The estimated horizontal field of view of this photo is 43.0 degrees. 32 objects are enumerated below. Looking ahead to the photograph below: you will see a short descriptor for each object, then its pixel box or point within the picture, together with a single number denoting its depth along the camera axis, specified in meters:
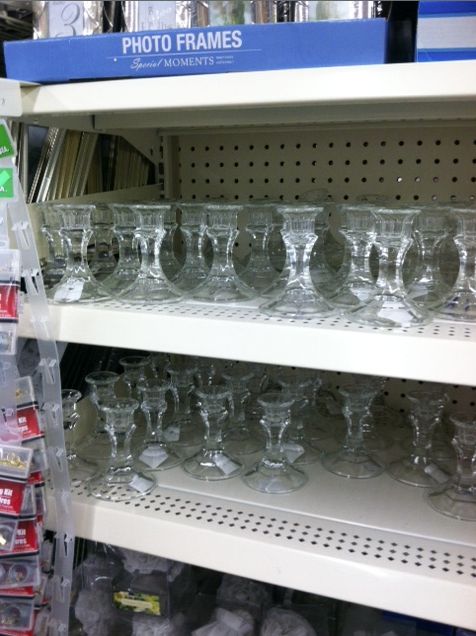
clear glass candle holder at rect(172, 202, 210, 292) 0.96
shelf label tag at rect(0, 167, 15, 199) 0.85
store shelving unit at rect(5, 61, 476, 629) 0.73
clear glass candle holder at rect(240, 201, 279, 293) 0.97
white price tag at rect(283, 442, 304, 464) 1.10
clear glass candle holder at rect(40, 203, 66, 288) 0.99
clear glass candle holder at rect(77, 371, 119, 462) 1.06
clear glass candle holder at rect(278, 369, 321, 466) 1.10
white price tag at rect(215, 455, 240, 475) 1.06
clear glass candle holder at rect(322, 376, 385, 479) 1.05
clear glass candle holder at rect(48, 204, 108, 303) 0.95
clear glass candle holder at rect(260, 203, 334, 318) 0.85
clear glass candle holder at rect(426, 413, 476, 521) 0.92
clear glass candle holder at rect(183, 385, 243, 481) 1.03
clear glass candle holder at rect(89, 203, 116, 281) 1.08
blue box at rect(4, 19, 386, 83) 0.73
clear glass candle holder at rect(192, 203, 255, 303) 0.93
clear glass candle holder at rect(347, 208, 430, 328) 0.79
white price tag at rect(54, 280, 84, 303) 0.94
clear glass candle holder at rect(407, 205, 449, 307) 0.89
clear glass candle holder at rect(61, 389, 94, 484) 1.05
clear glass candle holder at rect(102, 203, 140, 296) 0.97
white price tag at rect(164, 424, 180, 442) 1.17
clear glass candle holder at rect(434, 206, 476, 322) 0.82
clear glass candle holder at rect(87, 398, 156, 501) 1.00
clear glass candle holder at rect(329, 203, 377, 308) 0.84
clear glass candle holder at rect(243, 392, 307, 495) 0.98
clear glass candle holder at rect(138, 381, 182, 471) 1.08
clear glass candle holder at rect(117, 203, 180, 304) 0.94
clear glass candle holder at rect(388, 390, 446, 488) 1.01
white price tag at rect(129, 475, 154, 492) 1.01
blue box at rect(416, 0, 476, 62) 0.72
